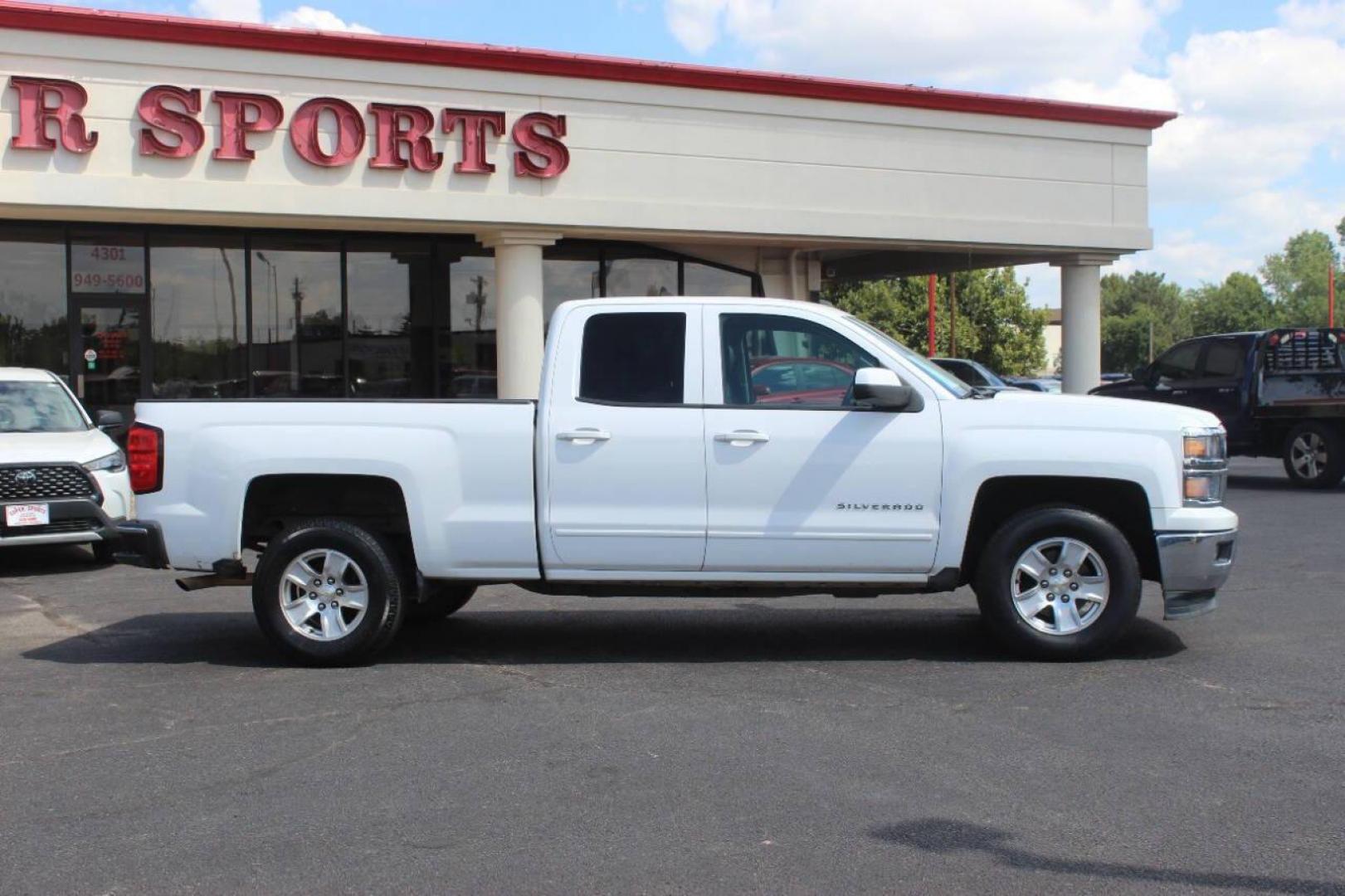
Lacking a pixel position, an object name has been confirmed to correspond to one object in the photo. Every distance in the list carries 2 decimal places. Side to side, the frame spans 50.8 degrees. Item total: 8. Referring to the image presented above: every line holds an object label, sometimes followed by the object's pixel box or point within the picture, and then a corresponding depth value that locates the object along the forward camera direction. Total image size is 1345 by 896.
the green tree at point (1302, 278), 120.56
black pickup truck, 17.70
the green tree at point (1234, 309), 119.75
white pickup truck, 7.50
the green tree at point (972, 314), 68.88
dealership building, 17.25
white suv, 11.37
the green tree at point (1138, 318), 129.00
